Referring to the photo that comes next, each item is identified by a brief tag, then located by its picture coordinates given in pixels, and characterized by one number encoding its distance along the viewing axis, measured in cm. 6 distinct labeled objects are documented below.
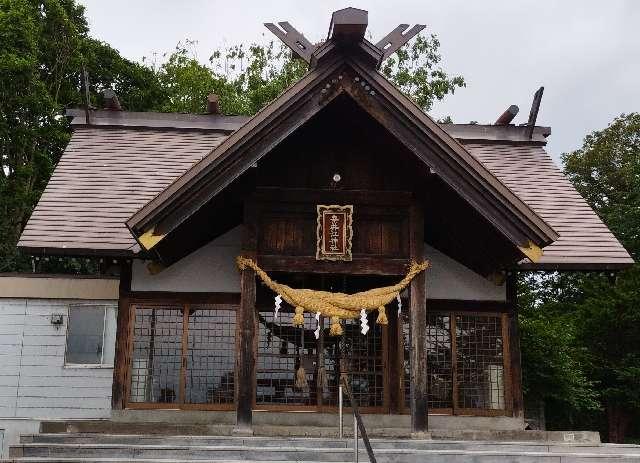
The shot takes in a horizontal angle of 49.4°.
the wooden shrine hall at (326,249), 905
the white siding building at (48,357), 1281
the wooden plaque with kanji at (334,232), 970
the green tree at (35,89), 2381
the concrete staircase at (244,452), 738
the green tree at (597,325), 2316
